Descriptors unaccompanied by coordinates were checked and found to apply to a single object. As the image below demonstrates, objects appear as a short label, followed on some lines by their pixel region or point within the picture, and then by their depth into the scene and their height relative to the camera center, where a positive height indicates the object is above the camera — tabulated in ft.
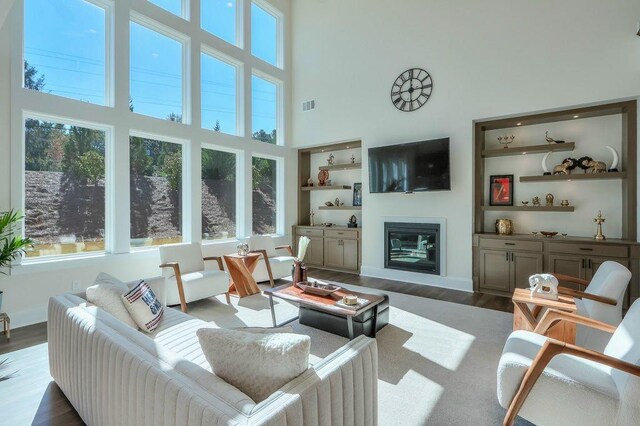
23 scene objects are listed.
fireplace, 17.83 -2.16
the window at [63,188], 12.50 +1.06
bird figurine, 15.27 +3.47
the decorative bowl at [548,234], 14.97 -1.18
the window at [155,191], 15.49 +1.08
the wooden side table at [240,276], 15.46 -3.21
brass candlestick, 13.83 -0.93
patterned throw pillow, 7.86 -2.45
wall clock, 17.93 +7.09
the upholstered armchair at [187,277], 13.23 -2.86
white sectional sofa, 3.53 -2.26
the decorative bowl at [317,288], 10.75 -2.73
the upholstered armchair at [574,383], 4.99 -3.02
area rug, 6.92 -4.35
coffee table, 9.36 -2.92
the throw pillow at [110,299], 7.39 -2.08
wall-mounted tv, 16.90 +2.47
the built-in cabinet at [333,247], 20.88 -2.52
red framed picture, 16.56 +1.05
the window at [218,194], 18.60 +1.05
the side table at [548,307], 8.66 -2.92
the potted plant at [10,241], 10.61 -1.00
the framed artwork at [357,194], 21.75 +1.17
